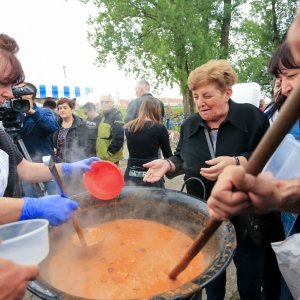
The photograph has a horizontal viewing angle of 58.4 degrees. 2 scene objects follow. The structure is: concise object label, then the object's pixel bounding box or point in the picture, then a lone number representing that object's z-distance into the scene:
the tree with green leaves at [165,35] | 11.33
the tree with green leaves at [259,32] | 14.72
